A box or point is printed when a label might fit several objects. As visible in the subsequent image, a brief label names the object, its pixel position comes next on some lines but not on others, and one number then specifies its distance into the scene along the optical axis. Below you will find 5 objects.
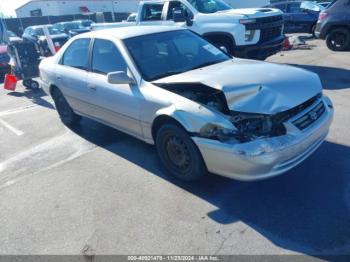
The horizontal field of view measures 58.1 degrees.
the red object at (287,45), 12.22
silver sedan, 3.04
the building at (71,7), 39.31
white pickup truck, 7.82
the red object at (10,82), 9.18
